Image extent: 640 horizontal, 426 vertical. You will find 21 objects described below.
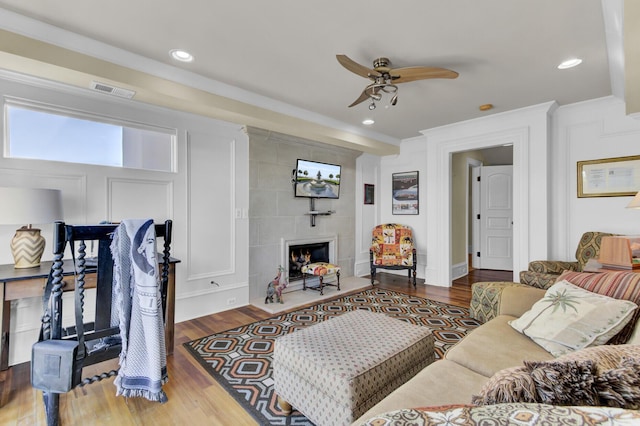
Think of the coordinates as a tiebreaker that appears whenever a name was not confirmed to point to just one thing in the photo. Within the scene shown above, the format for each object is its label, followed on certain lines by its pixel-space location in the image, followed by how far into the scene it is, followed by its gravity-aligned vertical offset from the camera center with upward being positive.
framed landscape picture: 5.20 +0.38
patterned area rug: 1.89 -1.12
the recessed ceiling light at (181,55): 2.39 +1.29
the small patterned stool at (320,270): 4.07 -0.76
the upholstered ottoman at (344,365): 1.40 -0.76
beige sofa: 1.17 -0.71
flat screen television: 4.41 +0.53
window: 2.39 +0.68
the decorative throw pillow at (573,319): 1.41 -0.53
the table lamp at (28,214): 1.96 +0.01
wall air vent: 2.43 +1.04
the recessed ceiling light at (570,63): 2.55 +1.29
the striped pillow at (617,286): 1.42 -0.39
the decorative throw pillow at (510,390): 0.64 -0.39
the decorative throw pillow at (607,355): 0.77 -0.39
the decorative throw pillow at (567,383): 0.61 -0.36
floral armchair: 4.78 -0.56
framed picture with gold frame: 3.28 +0.41
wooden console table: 1.89 -0.45
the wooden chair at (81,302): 1.51 -0.47
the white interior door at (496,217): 5.92 -0.07
